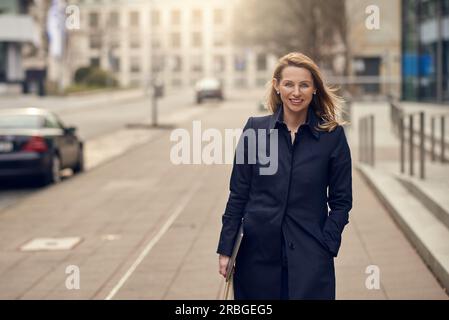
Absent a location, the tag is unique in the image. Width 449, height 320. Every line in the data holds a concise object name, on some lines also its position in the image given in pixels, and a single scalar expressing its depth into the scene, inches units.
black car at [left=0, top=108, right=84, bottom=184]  635.5
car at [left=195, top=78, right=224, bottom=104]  2251.2
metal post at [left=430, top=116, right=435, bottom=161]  588.6
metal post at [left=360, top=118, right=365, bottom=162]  748.6
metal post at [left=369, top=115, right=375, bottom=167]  668.1
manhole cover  408.2
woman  178.1
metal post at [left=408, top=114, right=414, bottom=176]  531.7
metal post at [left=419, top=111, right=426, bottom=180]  506.1
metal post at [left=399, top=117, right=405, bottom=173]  574.9
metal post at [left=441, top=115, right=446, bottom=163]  580.1
